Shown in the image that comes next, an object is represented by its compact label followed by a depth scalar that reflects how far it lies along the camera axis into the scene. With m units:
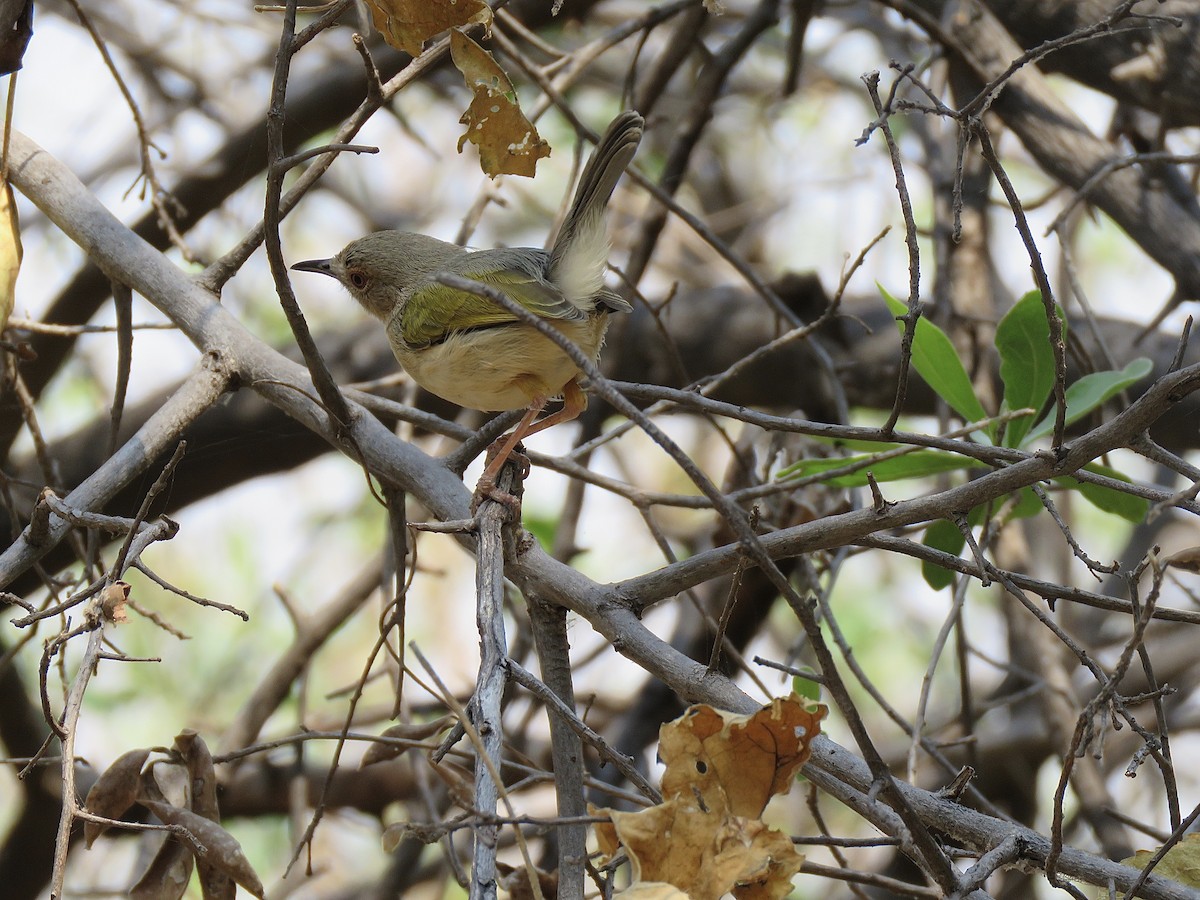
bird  6.33
